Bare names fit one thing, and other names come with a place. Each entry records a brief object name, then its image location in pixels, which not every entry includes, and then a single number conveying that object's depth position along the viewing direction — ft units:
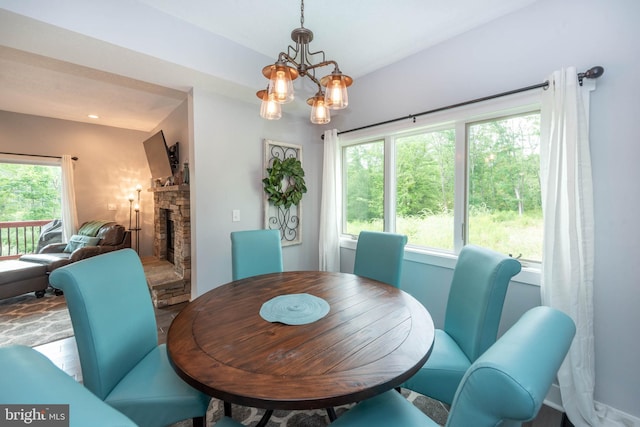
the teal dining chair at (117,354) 3.55
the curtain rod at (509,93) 5.10
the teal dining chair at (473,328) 4.17
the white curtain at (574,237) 5.16
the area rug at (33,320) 8.33
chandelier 4.55
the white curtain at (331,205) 10.23
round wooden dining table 2.64
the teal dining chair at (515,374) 1.61
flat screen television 12.07
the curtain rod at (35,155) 13.63
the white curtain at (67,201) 14.73
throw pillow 12.92
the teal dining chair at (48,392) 1.50
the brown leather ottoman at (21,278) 10.43
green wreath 9.67
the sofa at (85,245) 11.85
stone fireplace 10.76
